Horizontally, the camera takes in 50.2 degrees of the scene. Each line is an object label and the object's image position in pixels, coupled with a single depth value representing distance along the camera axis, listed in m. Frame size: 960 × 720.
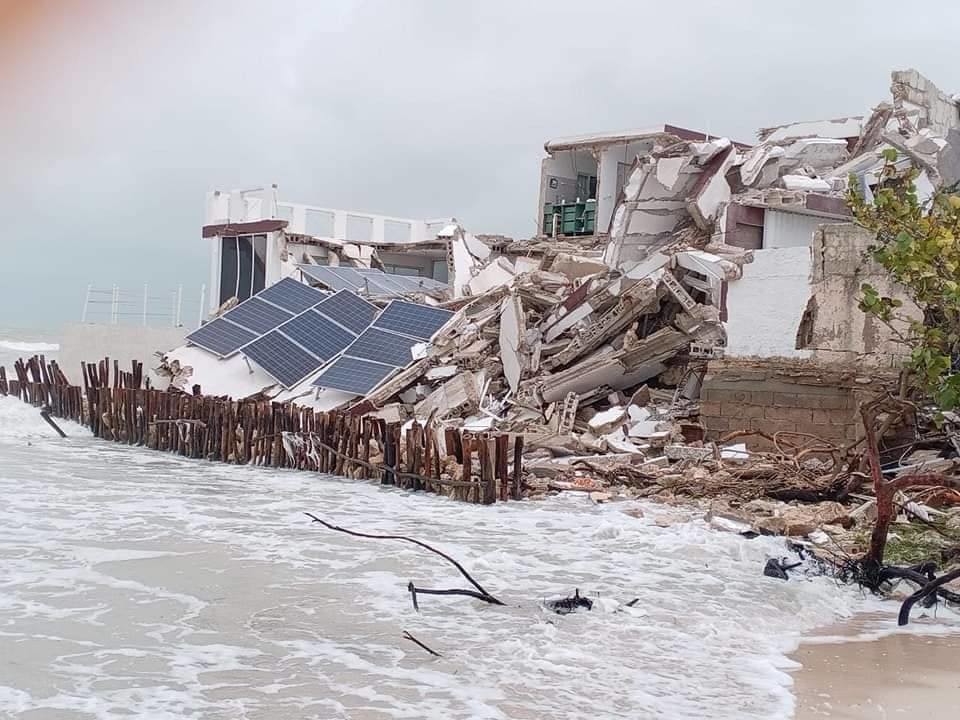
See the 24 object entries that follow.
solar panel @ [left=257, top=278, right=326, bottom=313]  22.33
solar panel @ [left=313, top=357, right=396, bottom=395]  18.39
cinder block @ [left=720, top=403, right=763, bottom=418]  14.58
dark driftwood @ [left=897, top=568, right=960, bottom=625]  7.23
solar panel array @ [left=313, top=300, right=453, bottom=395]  18.62
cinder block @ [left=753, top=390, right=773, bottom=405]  14.46
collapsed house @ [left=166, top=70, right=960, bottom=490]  14.09
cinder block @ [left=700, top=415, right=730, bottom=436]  14.93
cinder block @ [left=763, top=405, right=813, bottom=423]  13.95
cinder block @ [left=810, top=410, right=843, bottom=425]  13.67
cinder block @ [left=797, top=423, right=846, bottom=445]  13.66
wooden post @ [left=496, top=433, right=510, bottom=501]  12.88
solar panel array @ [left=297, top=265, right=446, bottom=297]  25.34
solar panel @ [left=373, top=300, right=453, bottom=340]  20.06
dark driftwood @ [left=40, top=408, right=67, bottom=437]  20.03
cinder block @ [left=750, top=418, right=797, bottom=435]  14.20
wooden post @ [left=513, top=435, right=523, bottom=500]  13.13
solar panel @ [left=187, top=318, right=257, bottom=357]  21.42
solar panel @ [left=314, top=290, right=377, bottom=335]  20.92
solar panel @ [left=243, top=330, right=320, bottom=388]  19.72
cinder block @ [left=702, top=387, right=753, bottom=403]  14.75
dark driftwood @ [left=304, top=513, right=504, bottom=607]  7.74
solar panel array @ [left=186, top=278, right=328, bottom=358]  21.61
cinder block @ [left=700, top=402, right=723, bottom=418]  15.00
